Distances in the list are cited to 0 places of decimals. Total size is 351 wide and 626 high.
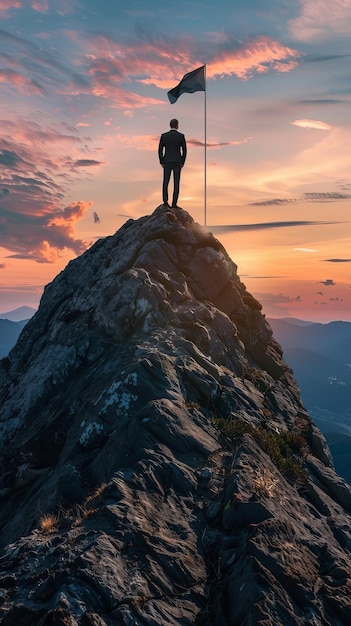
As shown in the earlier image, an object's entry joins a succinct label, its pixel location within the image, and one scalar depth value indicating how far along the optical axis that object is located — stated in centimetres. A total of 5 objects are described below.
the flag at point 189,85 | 3050
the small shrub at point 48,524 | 1045
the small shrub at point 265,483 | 1228
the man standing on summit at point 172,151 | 2601
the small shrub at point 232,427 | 1548
